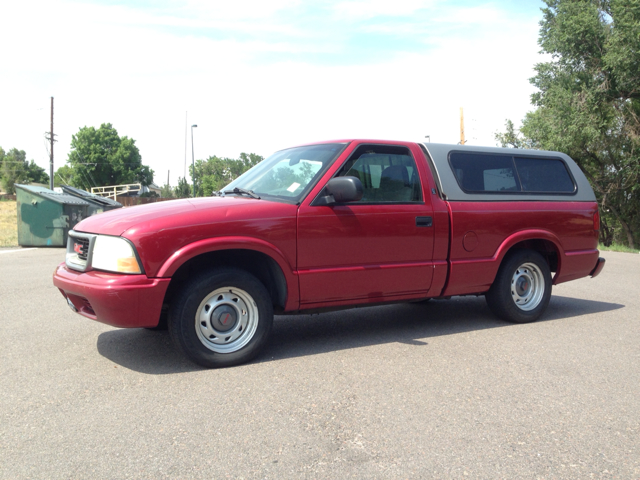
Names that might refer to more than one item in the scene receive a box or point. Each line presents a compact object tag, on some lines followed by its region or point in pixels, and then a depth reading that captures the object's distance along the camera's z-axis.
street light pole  45.21
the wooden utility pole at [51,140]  41.44
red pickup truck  4.23
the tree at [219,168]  122.01
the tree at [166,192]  69.66
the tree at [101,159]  77.12
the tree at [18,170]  97.62
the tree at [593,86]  20.92
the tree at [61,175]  93.36
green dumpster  15.69
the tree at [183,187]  50.53
